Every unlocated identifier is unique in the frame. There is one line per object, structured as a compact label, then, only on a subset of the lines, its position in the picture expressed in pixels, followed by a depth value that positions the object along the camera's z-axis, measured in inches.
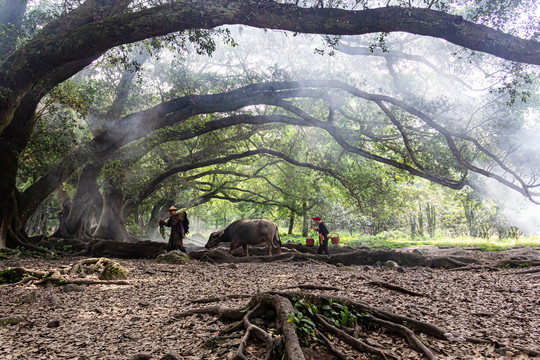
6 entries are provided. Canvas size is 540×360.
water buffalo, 477.1
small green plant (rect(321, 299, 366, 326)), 144.2
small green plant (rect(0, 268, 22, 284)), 253.4
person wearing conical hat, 474.3
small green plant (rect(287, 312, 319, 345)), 123.2
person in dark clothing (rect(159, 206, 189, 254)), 452.8
